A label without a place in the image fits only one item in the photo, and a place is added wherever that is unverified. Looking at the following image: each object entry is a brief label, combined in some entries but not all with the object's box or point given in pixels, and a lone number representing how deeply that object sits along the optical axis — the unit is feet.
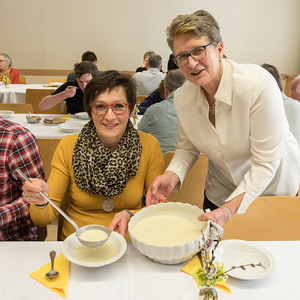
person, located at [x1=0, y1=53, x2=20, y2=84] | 19.30
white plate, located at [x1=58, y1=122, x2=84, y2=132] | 8.94
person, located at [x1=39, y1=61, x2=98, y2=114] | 9.31
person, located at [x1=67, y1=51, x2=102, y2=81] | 17.34
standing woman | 3.91
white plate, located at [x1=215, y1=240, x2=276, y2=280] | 3.24
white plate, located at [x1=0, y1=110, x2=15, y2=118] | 10.27
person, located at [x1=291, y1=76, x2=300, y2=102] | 9.49
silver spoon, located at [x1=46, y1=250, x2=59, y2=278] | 3.18
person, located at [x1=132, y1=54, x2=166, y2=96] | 15.98
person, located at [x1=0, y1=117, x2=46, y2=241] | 4.31
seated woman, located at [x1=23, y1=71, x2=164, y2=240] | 4.82
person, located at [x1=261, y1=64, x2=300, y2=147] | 6.96
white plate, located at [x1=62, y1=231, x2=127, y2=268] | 3.13
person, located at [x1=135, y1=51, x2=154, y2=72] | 20.55
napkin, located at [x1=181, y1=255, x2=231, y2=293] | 3.09
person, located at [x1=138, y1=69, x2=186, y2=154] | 7.71
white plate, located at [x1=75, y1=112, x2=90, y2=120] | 10.44
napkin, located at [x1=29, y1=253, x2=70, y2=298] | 3.03
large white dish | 3.11
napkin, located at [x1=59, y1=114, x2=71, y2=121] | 10.38
